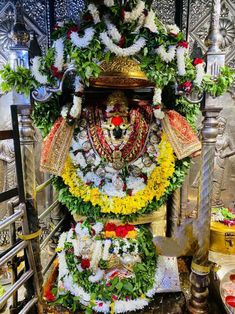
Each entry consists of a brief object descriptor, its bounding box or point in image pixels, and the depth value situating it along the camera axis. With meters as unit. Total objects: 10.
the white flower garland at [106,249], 3.22
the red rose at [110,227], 3.49
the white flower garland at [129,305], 3.02
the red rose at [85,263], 3.17
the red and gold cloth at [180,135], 3.40
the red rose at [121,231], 3.43
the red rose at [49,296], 3.21
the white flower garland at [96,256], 3.17
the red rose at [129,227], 3.50
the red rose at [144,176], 3.54
